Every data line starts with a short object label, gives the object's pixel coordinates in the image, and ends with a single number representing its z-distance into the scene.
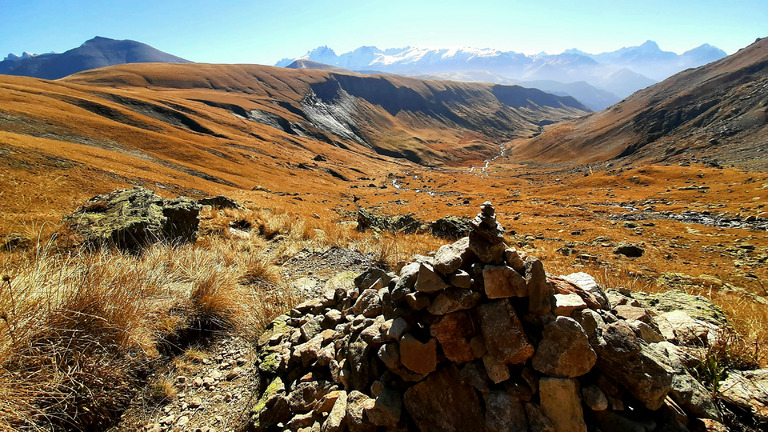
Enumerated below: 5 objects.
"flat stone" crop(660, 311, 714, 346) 3.64
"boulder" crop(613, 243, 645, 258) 21.27
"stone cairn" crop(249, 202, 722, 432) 2.67
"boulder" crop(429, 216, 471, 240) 19.71
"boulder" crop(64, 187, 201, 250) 8.64
